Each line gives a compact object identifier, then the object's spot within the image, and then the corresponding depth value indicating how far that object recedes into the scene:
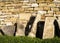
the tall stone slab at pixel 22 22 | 3.73
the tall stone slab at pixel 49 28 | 3.55
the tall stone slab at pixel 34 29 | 3.64
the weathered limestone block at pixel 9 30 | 3.77
